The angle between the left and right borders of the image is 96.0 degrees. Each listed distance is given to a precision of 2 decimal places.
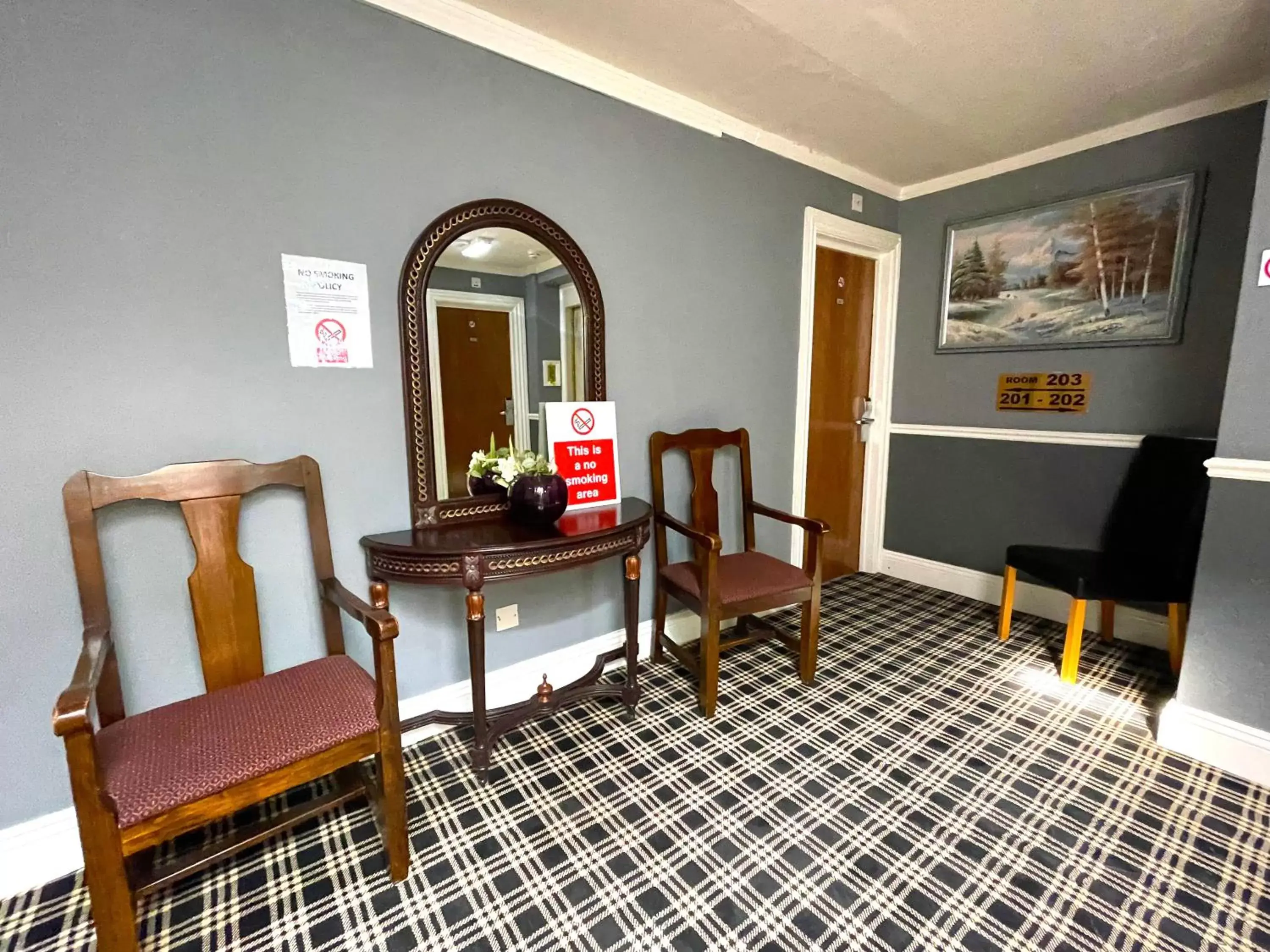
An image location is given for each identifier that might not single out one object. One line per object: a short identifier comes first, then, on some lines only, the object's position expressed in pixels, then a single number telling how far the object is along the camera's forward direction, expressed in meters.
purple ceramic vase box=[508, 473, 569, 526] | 1.83
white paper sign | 1.64
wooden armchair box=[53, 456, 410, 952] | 1.07
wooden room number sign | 2.82
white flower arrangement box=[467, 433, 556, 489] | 1.93
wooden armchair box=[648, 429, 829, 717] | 2.08
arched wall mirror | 1.85
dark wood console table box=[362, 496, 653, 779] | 1.65
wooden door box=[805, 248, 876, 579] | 3.25
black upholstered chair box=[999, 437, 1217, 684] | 2.24
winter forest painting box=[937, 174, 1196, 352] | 2.52
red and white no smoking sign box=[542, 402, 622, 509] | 2.12
